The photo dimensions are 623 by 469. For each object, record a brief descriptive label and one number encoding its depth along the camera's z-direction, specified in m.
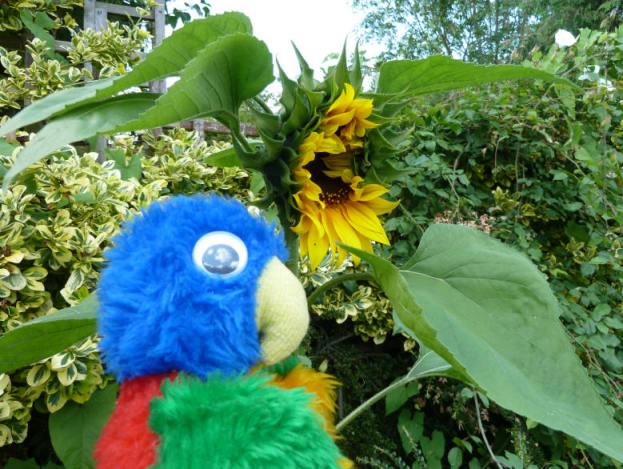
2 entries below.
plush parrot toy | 0.35
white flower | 1.30
